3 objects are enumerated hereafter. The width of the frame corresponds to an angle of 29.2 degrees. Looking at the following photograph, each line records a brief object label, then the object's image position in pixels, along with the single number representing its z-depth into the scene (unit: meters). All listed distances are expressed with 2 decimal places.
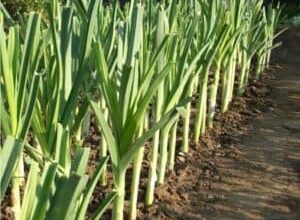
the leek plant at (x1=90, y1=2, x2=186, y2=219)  1.48
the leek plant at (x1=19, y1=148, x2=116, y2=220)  0.88
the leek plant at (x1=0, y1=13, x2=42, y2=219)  1.30
